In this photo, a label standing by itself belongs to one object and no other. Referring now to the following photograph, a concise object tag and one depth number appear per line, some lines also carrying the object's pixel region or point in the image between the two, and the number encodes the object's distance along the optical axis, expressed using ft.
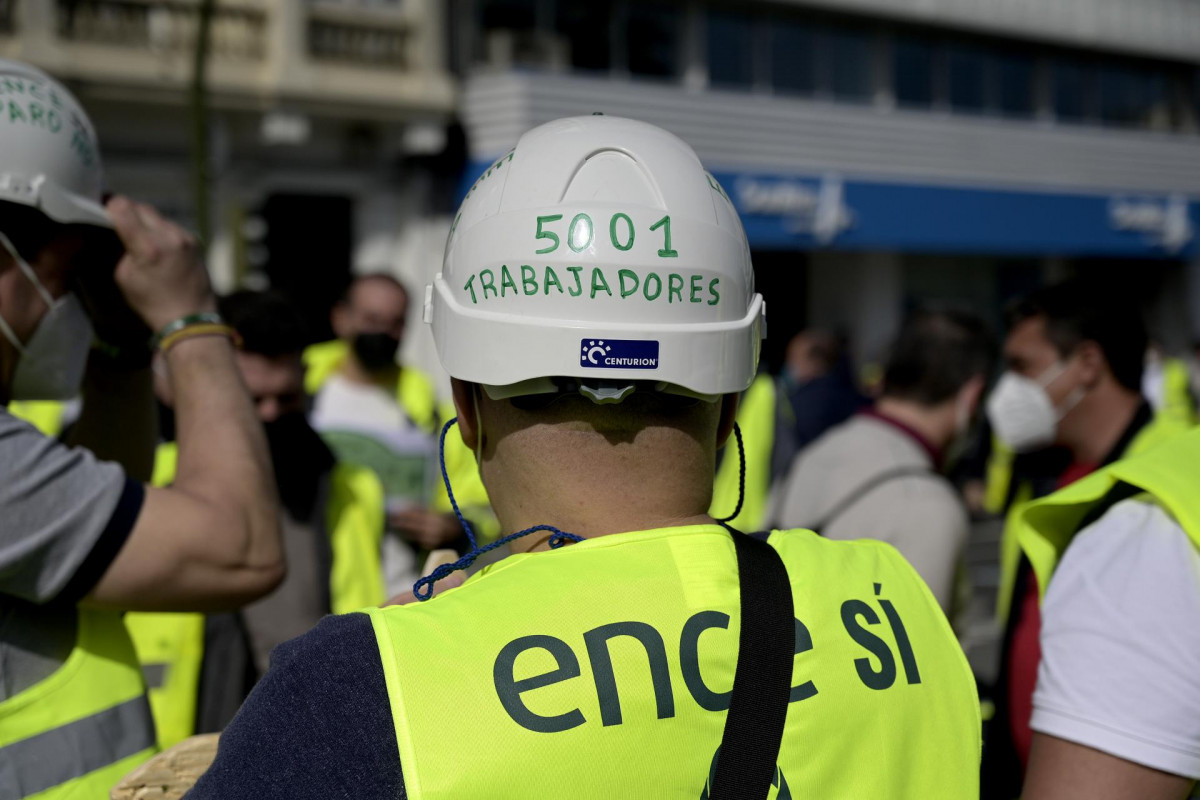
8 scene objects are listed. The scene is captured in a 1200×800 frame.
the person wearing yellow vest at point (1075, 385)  10.48
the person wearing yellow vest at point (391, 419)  12.10
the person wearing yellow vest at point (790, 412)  22.00
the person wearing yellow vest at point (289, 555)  8.39
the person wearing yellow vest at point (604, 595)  3.44
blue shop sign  50.31
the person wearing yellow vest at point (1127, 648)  4.87
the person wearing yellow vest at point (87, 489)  4.76
